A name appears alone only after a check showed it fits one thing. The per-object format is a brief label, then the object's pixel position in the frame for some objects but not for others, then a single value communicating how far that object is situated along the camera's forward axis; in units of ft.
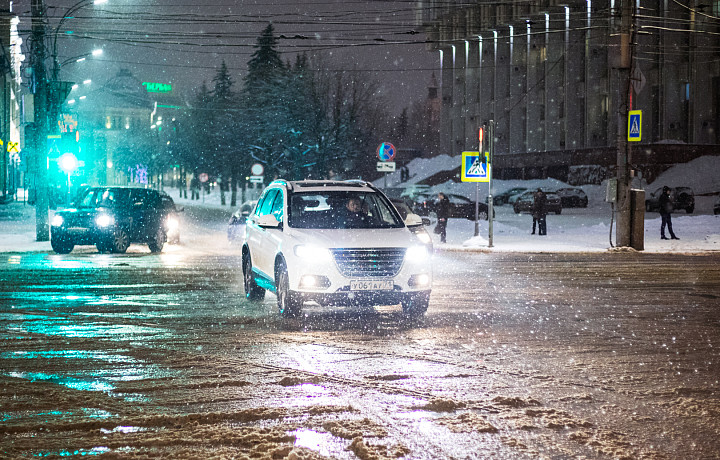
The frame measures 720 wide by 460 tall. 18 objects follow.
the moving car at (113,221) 78.43
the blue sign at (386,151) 104.32
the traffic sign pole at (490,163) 91.20
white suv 37.55
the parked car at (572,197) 202.80
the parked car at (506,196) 220.02
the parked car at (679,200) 175.52
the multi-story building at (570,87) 207.10
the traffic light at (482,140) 93.04
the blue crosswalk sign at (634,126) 85.46
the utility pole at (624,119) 84.58
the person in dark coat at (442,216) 101.09
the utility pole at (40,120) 90.63
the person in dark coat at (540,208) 112.47
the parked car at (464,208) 160.76
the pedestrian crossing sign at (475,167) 92.89
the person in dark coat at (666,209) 101.35
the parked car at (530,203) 169.17
